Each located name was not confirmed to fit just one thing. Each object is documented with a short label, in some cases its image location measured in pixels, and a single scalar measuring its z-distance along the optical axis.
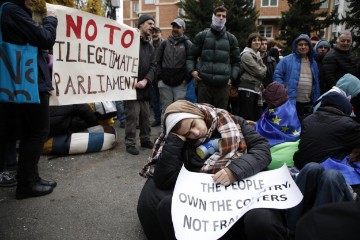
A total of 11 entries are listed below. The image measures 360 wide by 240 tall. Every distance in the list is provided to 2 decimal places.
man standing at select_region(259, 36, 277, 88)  5.68
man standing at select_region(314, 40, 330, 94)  5.80
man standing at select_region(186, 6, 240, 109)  4.78
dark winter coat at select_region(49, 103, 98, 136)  4.35
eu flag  2.91
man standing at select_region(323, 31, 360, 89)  5.07
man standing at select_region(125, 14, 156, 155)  4.43
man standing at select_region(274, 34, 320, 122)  4.77
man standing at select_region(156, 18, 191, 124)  5.23
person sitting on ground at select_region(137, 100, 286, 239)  2.18
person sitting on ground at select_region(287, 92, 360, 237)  2.06
